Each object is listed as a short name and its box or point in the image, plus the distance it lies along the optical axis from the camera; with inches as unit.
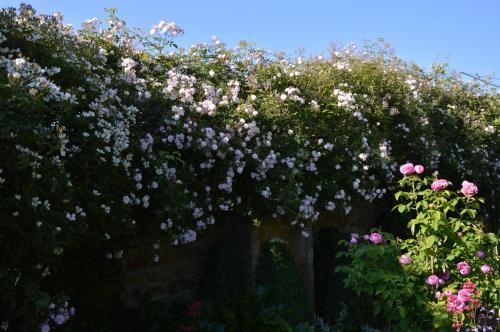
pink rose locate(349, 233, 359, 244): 187.9
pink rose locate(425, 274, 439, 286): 170.6
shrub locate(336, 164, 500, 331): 171.0
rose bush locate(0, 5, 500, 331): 140.3
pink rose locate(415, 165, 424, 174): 187.3
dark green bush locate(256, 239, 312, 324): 225.0
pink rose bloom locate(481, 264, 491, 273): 172.9
